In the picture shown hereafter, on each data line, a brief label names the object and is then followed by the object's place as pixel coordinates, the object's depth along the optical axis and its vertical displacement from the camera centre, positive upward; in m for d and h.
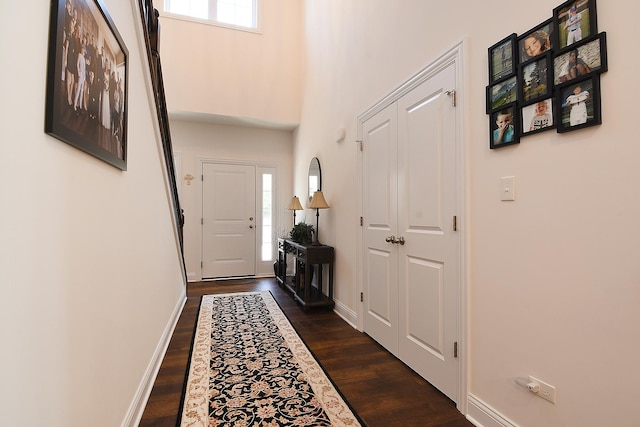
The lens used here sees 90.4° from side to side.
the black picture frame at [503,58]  1.50 +0.80
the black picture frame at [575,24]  1.19 +0.78
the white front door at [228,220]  5.27 +0.01
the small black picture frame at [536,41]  1.35 +0.80
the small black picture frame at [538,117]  1.35 +0.46
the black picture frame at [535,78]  1.35 +0.64
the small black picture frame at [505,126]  1.49 +0.47
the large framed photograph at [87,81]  0.94 +0.51
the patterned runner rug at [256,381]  1.73 -1.06
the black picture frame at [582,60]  1.16 +0.63
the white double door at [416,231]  1.93 -0.07
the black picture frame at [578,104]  1.18 +0.46
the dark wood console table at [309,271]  3.60 -0.62
